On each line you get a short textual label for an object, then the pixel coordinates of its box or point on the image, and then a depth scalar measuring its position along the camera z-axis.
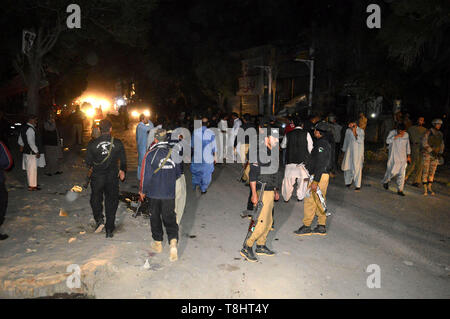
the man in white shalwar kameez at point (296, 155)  7.51
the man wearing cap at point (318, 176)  5.96
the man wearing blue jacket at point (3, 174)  5.87
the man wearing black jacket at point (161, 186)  5.16
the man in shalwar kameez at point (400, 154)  9.26
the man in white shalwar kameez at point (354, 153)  9.62
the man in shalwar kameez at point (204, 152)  9.20
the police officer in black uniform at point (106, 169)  5.81
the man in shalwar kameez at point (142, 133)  10.04
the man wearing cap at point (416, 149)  9.83
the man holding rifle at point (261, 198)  5.20
